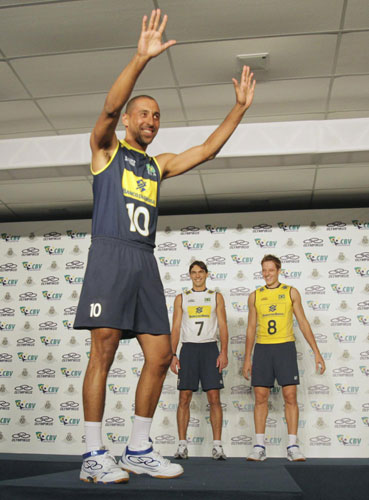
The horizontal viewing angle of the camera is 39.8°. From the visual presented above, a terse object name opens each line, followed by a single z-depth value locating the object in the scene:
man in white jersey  4.20
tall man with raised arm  1.66
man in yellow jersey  3.93
